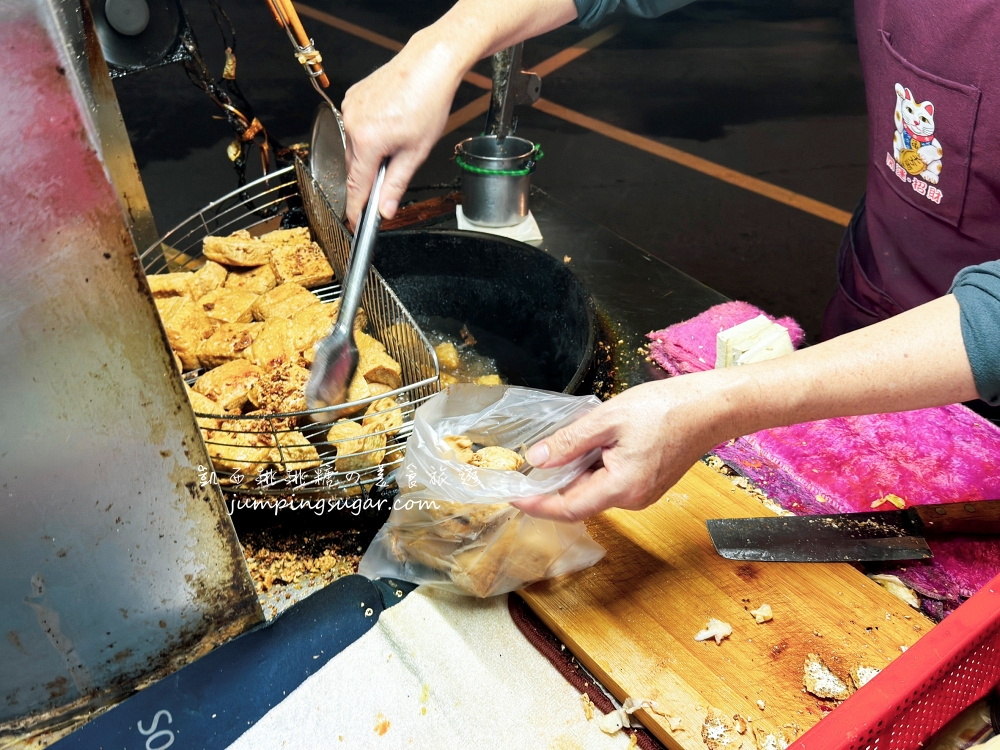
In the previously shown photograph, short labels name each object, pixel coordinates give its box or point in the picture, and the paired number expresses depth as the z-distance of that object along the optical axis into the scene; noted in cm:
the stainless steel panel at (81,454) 68
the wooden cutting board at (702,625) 100
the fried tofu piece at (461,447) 114
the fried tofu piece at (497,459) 114
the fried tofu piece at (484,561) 111
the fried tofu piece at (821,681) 101
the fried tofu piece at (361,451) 134
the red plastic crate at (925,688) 79
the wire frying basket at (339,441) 127
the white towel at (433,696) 101
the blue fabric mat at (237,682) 101
